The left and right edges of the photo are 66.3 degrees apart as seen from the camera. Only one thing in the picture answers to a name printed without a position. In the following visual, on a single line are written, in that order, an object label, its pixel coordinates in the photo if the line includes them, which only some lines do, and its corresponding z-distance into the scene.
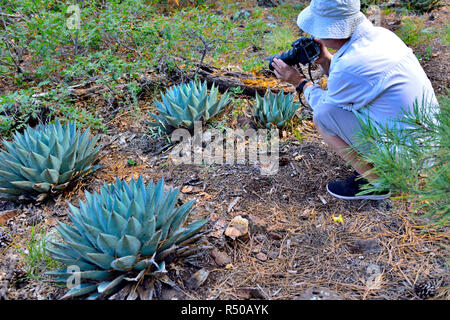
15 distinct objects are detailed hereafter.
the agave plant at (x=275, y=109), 3.32
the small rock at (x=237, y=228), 2.24
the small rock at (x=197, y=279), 1.93
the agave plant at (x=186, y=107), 3.24
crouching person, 2.07
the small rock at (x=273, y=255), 2.17
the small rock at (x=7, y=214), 2.64
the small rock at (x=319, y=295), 1.79
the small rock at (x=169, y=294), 1.86
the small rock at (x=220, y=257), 2.11
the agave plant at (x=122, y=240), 1.79
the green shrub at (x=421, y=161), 1.35
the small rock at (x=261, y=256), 2.15
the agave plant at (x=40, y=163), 2.68
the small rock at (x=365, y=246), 2.14
